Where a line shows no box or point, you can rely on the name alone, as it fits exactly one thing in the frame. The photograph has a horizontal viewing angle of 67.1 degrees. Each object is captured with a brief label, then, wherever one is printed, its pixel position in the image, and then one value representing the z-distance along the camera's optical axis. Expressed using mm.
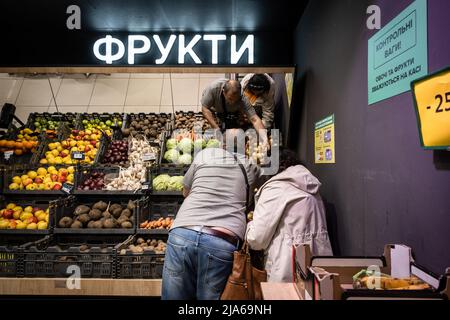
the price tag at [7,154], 4266
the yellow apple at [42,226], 3564
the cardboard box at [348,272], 1065
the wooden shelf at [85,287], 3229
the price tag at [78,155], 4066
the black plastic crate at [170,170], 3939
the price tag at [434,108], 1120
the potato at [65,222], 3551
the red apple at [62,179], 3952
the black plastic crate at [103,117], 5447
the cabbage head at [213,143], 4175
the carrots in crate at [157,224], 3600
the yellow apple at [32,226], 3557
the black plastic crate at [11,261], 3281
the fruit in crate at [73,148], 4301
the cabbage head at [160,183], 3820
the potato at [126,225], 3566
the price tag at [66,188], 3709
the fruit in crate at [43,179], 3863
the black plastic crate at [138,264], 3260
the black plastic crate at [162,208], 3853
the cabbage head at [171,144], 4445
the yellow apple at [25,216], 3693
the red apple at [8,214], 3701
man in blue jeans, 2258
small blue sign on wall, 1389
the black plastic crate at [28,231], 3504
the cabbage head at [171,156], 4223
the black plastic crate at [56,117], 5398
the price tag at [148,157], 4059
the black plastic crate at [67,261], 3252
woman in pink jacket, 2238
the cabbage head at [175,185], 3815
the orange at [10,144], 4402
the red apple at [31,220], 3650
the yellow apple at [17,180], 3930
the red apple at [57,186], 3816
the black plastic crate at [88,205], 3518
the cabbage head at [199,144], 4458
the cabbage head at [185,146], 4387
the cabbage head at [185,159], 4215
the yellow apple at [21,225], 3570
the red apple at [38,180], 3942
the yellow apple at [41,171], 4055
